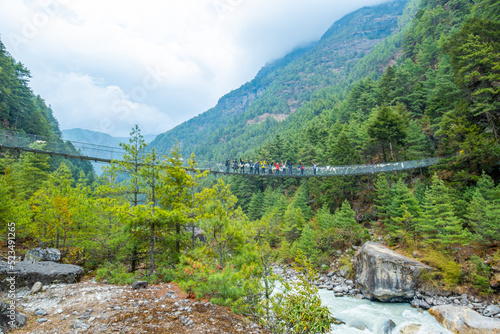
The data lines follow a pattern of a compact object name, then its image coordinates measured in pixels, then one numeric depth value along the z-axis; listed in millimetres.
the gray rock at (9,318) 4281
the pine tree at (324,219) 18253
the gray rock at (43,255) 9000
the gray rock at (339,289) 13523
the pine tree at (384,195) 16281
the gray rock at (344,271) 15242
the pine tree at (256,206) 29359
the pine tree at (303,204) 22780
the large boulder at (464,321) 8062
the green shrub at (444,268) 11289
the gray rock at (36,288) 6570
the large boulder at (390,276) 11609
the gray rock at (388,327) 8922
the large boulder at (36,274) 6737
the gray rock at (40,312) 5090
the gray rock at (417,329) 8294
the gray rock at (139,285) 6770
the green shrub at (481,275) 10242
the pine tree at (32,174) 16741
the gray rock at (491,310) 9352
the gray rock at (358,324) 9266
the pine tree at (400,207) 14469
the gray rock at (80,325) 4359
